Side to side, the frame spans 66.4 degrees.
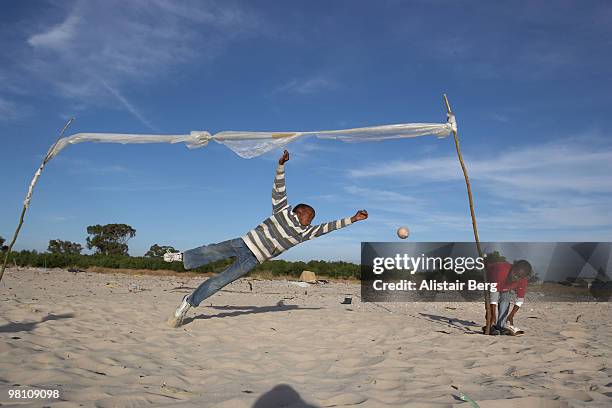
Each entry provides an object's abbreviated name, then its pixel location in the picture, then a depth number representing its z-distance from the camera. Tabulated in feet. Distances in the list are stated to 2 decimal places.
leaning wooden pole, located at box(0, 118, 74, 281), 17.84
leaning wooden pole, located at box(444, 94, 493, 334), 22.72
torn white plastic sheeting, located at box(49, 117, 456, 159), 22.49
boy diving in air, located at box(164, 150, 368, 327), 21.90
